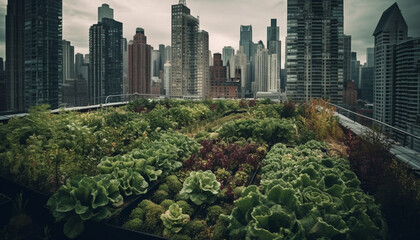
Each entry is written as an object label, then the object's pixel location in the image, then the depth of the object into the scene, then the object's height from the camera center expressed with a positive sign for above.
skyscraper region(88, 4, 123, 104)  109.41 +18.18
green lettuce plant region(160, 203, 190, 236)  3.96 -1.64
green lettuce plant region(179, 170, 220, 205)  4.58 -1.39
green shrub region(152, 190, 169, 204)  4.94 -1.59
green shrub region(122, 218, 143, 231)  4.13 -1.76
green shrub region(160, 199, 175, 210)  4.62 -1.61
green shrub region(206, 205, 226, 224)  4.30 -1.66
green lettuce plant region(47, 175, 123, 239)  4.01 -1.44
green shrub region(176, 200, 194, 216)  4.39 -1.60
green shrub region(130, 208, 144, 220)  4.36 -1.69
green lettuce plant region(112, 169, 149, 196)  4.74 -1.32
